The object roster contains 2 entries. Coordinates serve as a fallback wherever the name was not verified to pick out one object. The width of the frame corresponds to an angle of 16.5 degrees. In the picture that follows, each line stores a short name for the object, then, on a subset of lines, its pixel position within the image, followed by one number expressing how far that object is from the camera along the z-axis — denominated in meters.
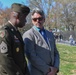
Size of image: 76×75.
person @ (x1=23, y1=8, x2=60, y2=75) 3.68
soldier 2.96
